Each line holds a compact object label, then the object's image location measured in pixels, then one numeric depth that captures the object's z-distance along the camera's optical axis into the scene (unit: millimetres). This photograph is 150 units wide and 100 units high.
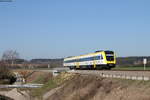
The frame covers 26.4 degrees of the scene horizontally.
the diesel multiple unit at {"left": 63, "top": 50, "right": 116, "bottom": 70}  48750
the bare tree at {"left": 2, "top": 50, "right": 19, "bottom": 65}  166925
